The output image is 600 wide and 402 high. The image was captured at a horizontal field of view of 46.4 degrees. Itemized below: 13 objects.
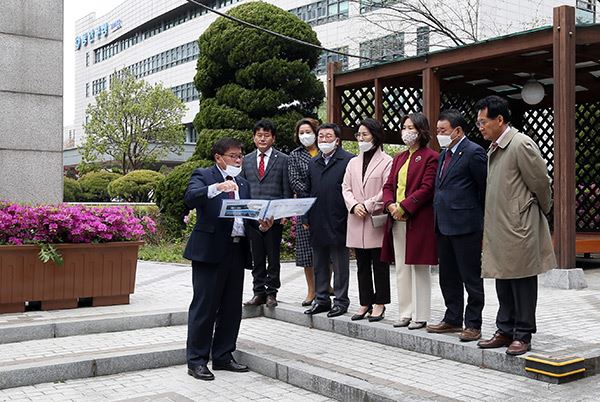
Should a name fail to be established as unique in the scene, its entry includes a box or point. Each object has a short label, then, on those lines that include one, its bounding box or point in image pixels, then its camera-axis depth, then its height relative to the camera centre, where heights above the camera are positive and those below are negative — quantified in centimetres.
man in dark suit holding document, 559 -40
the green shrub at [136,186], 2769 +83
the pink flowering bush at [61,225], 713 -19
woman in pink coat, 656 -6
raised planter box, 706 -72
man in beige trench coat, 518 -12
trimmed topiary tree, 1532 +296
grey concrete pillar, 920 +143
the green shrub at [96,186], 3234 +99
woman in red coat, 610 -13
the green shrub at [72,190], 3017 +74
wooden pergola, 888 +200
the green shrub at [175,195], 1535 +26
